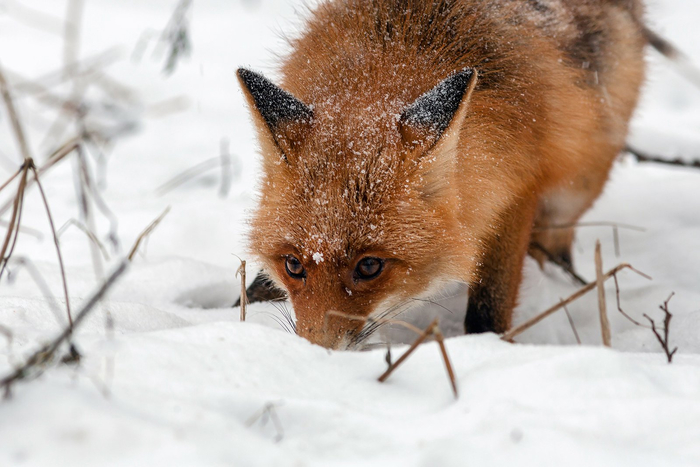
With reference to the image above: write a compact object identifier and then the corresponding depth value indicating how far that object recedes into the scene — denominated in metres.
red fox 5.16
